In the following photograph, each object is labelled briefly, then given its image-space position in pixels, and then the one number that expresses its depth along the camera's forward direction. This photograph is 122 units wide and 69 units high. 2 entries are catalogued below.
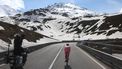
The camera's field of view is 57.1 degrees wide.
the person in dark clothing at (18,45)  4.48
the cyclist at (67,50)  8.18
